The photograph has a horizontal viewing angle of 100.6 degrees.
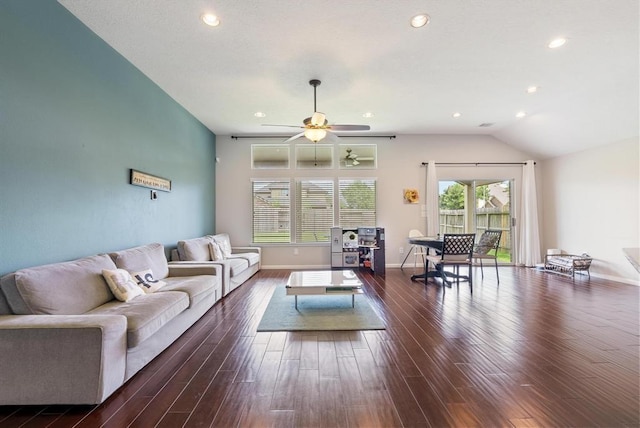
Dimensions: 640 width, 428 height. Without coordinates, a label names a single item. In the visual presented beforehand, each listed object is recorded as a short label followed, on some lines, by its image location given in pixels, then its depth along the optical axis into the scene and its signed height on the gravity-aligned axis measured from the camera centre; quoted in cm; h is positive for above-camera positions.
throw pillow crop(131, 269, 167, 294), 276 -63
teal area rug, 292 -113
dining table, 462 -40
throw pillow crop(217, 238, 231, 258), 512 -48
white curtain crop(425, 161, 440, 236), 624 +44
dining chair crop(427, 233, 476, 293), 445 -48
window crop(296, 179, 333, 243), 645 +29
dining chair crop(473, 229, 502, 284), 487 -43
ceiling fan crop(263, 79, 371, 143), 358 +135
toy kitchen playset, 609 -55
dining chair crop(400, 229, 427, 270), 615 -70
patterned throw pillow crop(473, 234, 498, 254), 497 -42
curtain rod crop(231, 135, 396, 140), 632 +205
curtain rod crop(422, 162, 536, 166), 640 +142
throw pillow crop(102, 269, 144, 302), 244 -59
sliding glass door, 652 +39
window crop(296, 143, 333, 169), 648 +164
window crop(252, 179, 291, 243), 641 +27
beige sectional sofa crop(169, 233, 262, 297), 408 -61
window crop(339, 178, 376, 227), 646 +56
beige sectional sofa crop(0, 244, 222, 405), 167 -75
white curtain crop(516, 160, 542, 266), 616 -3
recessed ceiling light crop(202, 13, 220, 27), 252 +197
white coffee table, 332 -81
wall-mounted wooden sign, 343 +59
